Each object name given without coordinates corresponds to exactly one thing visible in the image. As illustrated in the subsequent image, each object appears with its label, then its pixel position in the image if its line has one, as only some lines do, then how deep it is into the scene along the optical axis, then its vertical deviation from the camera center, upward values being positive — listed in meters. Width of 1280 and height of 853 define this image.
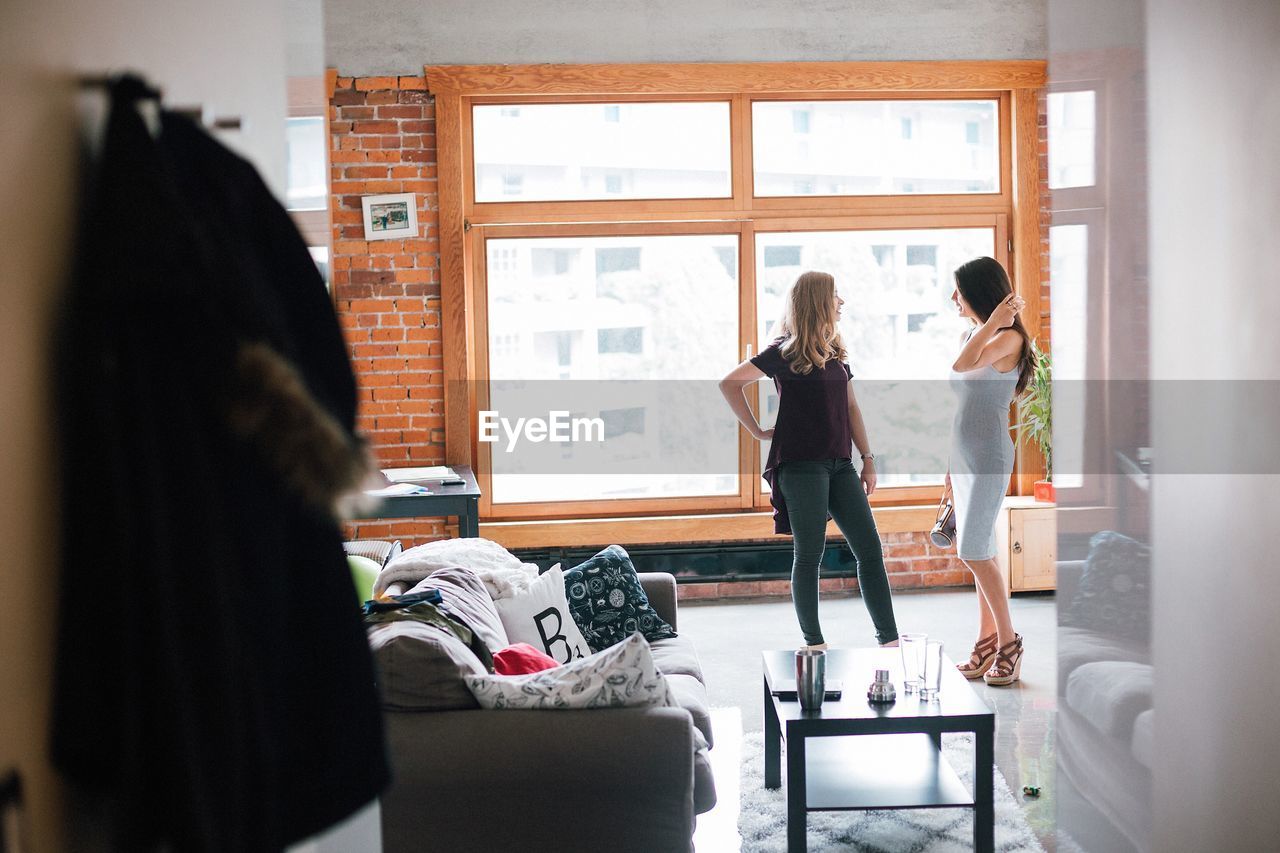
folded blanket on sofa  3.21 -0.56
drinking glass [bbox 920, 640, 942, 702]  2.94 -0.78
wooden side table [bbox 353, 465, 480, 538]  4.43 -0.50
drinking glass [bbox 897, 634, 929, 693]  2.96 -0.76
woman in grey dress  4.06 -0.13
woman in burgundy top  4.10 -0.29
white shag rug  2.95 -1.23
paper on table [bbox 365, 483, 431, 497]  4.47 -0.44
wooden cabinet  5.67 -0.89
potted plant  5.71 -0.23
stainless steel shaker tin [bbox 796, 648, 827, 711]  2.84 -0.77
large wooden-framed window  5.74 +0.86
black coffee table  2.74 -1.05
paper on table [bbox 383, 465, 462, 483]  4.88 -0.41
